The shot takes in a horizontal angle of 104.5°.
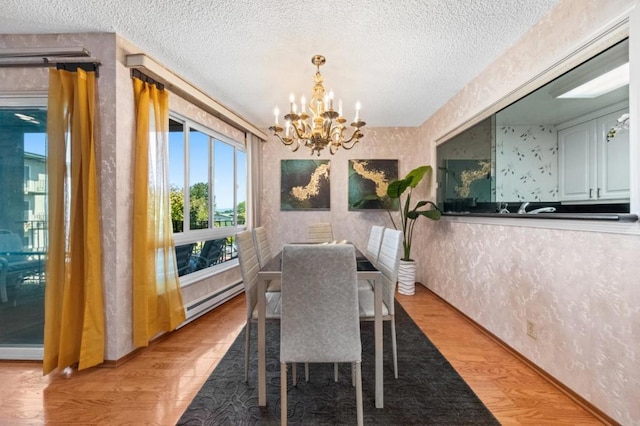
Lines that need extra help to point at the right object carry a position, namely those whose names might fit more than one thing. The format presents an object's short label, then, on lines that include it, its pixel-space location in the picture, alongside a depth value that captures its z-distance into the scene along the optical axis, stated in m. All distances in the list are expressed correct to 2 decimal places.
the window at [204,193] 2.79
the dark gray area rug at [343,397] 1.46
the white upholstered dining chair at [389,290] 1.77
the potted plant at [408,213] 3.51
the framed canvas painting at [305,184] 4.15
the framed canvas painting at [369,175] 4.12
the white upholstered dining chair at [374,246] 2.19
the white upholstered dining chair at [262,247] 2.08
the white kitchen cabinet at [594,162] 1.40
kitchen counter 1.26
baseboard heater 2.67
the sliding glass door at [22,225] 2.06
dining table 1.51
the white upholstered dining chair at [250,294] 1.75
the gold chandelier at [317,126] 2.06
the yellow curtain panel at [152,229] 2.07
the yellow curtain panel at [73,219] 1.89
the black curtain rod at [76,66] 1.91
